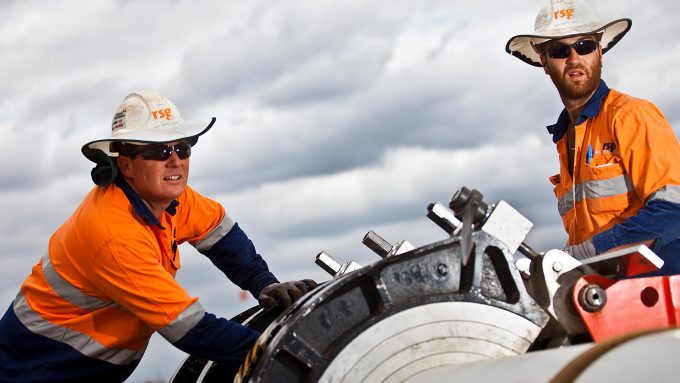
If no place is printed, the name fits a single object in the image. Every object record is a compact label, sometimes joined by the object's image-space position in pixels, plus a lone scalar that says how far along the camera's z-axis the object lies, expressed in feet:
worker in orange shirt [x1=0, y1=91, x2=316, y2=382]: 14.51
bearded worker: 14.57
